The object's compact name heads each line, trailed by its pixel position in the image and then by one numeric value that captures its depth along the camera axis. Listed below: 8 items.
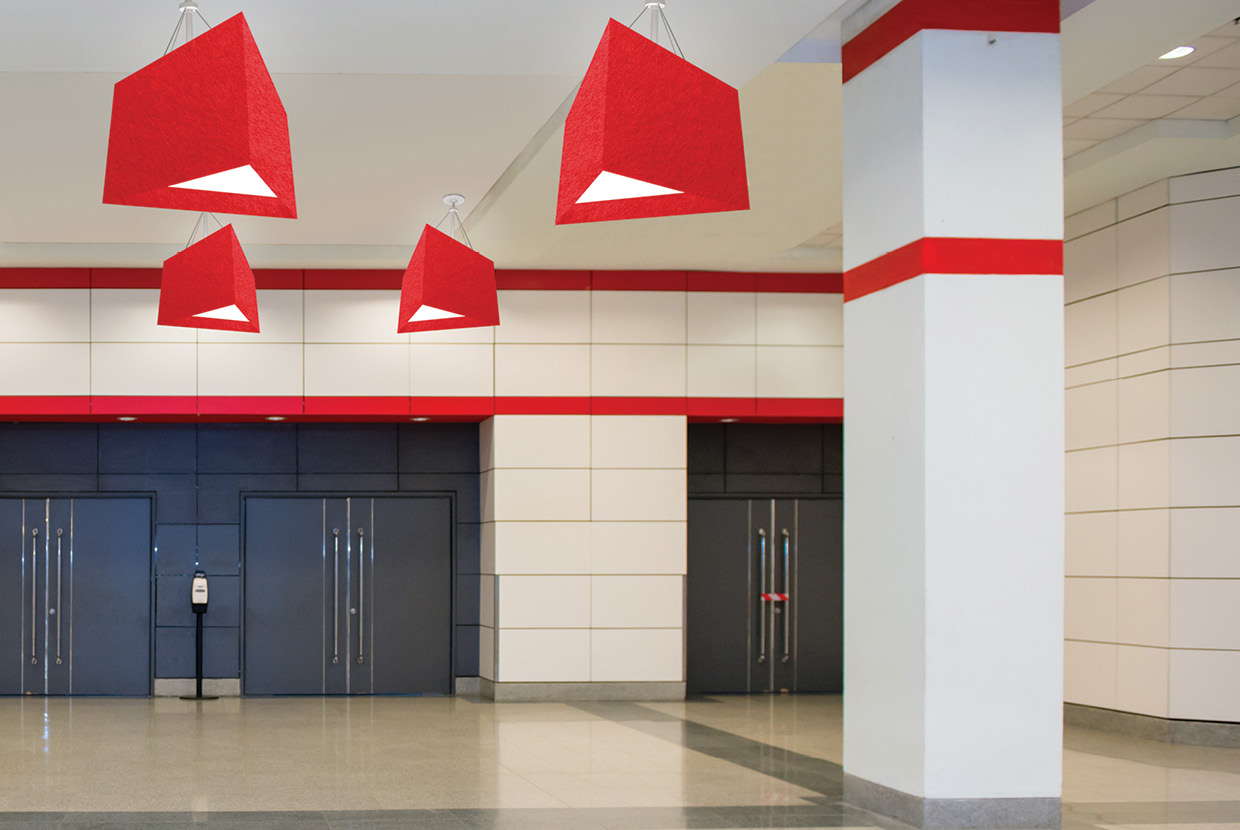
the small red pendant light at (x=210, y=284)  9.34
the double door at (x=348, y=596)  13.76
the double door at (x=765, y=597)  14.12
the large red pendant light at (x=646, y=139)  5.26
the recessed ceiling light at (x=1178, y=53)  7.71
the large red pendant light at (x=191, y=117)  5.08
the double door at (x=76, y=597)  13.57
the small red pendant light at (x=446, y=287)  9.35
